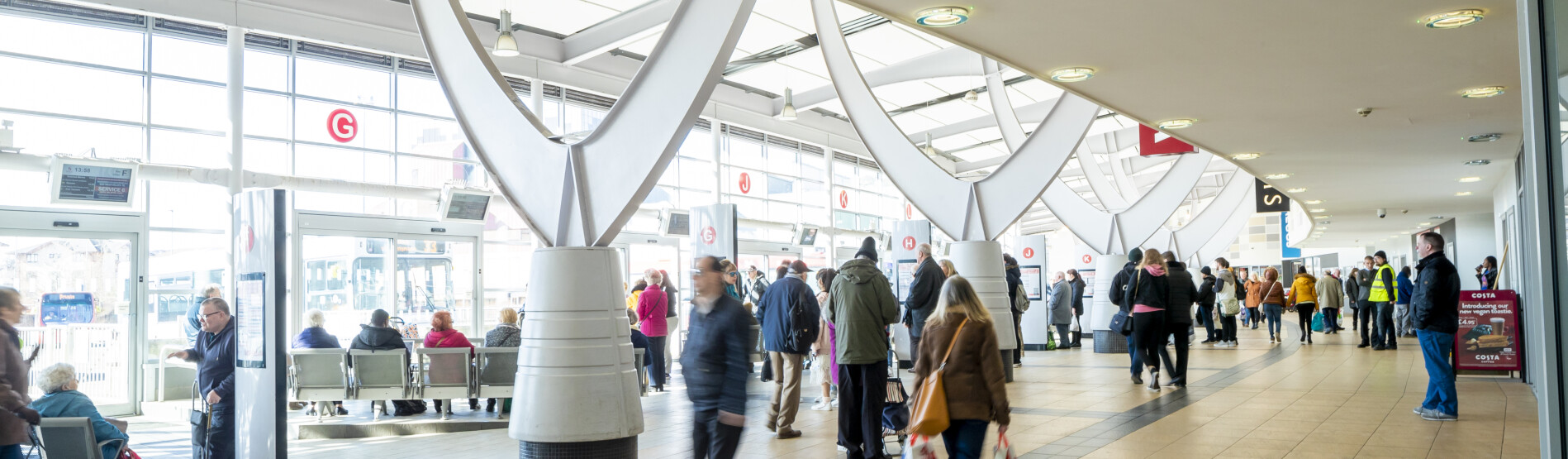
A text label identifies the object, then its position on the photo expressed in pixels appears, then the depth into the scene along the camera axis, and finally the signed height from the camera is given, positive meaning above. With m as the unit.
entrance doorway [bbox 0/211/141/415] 11.31 -0.19
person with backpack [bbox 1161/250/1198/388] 10.40 -0.54
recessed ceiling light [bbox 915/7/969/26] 5.35 +1.33
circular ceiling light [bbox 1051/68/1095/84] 6.98 +1.31
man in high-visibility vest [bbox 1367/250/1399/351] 14.38 -0.64
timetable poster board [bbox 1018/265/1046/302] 16.86 -0.36
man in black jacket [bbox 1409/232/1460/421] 7.55 -0.41
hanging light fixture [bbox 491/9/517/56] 12.27 +2.82
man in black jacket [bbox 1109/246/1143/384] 11.73 -0.25
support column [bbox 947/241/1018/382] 10.84 -0.11
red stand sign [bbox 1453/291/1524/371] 10.51 -0.84
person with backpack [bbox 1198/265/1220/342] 15.43 -0.70
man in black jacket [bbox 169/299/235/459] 6.88 -0.66
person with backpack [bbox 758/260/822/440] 7.18 -0.40
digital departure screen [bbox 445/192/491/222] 14.92 +1.01
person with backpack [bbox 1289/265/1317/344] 17.36 -0.68
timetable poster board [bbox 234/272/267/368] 6.62 -0.27
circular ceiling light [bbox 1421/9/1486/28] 5.39 +1.27
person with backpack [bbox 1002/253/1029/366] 14.01 -0.41
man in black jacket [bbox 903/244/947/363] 8.27 -0.19
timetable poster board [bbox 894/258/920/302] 13.92 -0.09
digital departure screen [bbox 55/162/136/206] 11.00 +1.11
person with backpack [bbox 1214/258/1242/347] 17.80 -0.74
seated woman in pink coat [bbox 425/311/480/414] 9.85 -0.58
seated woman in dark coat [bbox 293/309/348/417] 9.92 -0.60
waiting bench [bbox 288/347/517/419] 9.29 -0.91
